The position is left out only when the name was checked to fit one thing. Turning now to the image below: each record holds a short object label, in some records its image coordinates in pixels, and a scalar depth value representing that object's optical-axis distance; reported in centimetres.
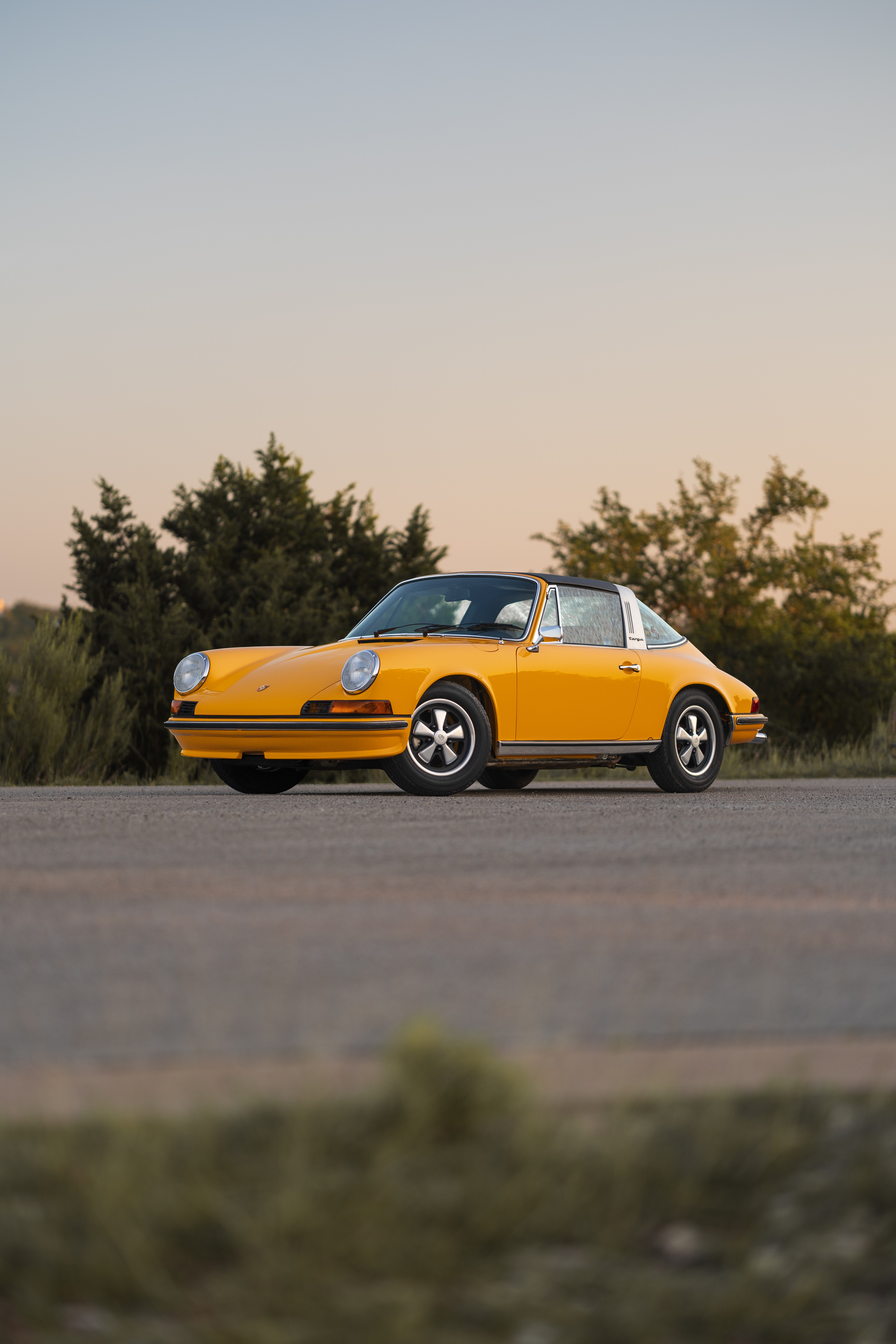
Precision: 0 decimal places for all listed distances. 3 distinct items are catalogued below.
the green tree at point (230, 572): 2175
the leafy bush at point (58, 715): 1526
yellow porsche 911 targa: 1055
